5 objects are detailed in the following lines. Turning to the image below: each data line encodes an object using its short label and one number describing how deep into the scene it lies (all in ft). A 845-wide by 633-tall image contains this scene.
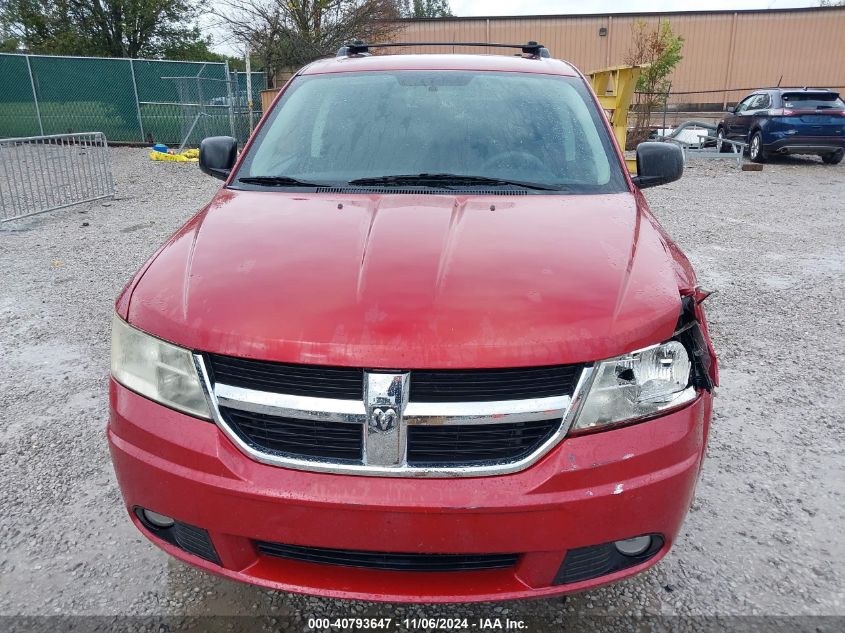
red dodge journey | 5.42
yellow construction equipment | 39.09
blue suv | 46.55
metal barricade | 28.89
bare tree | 69.92
